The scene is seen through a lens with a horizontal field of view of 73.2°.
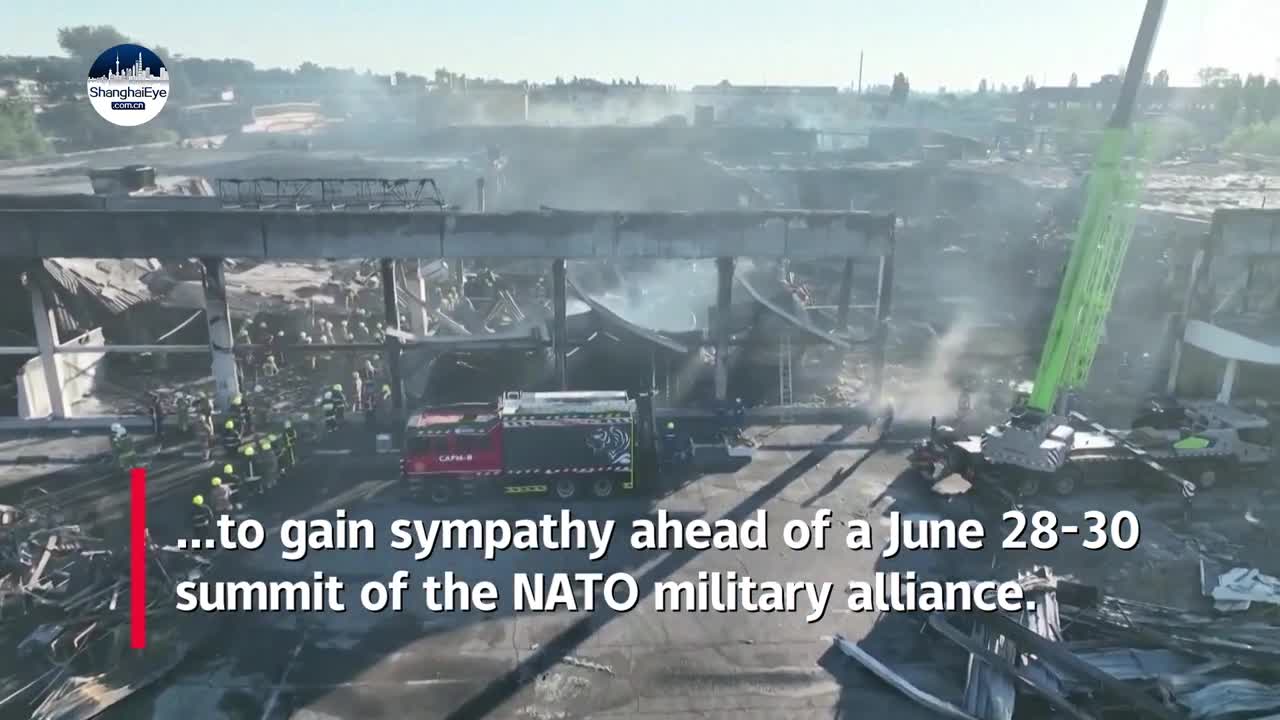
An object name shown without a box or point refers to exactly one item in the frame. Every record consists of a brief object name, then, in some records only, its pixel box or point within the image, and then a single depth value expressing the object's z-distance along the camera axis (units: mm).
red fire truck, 22234
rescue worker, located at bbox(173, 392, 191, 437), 26594
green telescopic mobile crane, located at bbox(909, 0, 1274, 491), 22844
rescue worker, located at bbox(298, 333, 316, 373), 32844
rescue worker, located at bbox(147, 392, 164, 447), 26206
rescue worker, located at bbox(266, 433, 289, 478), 23578
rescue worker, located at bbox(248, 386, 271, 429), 28134
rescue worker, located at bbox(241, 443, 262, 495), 22250
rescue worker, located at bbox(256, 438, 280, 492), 23016
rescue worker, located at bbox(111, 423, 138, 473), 24141
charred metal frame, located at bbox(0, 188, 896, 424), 26125
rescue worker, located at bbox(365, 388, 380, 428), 27641
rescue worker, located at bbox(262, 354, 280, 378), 32312
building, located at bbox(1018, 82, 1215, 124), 102000
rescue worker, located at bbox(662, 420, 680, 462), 24625
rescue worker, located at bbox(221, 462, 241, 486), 21033
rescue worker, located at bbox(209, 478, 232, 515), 20531
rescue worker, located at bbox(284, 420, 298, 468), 24217
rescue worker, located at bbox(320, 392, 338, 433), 26578
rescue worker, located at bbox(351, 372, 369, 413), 29234
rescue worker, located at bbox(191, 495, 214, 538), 19656
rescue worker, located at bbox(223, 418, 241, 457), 24622
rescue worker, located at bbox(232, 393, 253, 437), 26422
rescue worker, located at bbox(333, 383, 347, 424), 26969
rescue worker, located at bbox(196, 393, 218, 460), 25406
